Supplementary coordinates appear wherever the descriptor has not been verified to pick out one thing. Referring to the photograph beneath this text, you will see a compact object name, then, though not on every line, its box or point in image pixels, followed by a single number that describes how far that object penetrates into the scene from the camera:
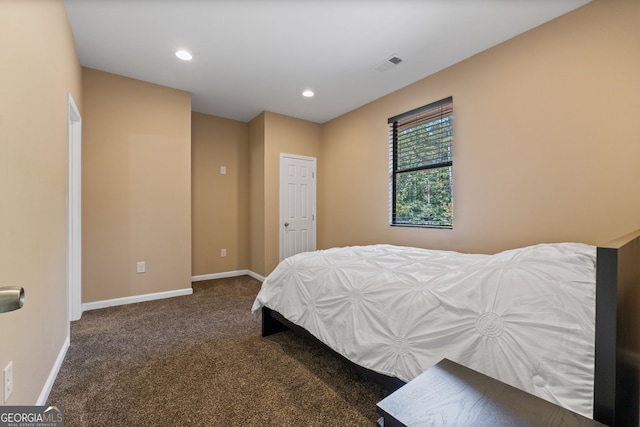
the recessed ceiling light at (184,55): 2.62
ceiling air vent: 2.69
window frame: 2.86
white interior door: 4.26
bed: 0.60
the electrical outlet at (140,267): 3.18
